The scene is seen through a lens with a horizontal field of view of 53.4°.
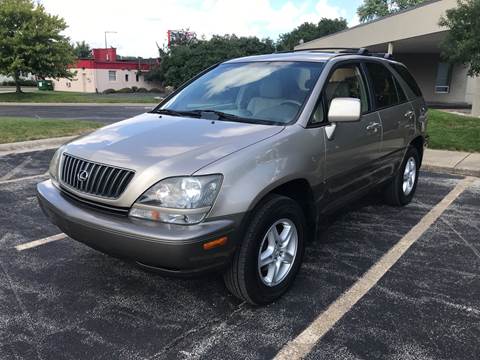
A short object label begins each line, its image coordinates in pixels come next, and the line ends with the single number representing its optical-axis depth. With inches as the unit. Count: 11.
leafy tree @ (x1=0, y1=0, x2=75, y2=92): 1131.9
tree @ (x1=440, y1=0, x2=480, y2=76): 375.2
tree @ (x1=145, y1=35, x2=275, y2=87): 1861.5
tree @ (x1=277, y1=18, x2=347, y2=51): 3326.8
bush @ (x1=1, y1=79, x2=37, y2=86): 2404.0
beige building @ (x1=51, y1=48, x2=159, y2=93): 2090.3
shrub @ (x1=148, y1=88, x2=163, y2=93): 2132.1
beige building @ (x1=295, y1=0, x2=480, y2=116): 788.0
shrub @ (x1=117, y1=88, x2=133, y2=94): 1996.6
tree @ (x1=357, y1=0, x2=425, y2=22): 2733.8
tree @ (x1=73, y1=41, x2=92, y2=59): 4085.6
